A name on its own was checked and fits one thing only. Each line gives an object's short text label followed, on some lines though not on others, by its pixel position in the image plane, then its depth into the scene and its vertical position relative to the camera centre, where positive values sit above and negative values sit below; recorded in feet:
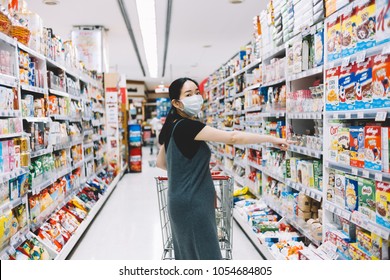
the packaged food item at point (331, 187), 9.59 -1.88
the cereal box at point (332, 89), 9.15 +0.72
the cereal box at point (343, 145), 8.81 -0.71
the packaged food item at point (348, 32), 8.39 +1.97
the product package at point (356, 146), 8.23 -0.68
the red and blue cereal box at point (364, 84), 7.85 +0.70
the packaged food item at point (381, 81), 7.20 +0.70
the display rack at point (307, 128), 8.22 -0.40
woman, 7.10 -1.26
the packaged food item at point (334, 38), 9.04 +1.98
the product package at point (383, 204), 7.29 -1.80
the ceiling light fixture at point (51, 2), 22.61 +7.56
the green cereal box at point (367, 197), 7.87 -1.81
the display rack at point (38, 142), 10.04 -0.67
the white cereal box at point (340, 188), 9.05 -1.82
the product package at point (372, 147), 7.59 -0.68
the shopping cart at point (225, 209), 9.28 -2.34
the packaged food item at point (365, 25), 7.74 +1.99
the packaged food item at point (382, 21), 7.15 +1.89
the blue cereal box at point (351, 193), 8.51 -1.82
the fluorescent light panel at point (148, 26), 21.62 +6.92
